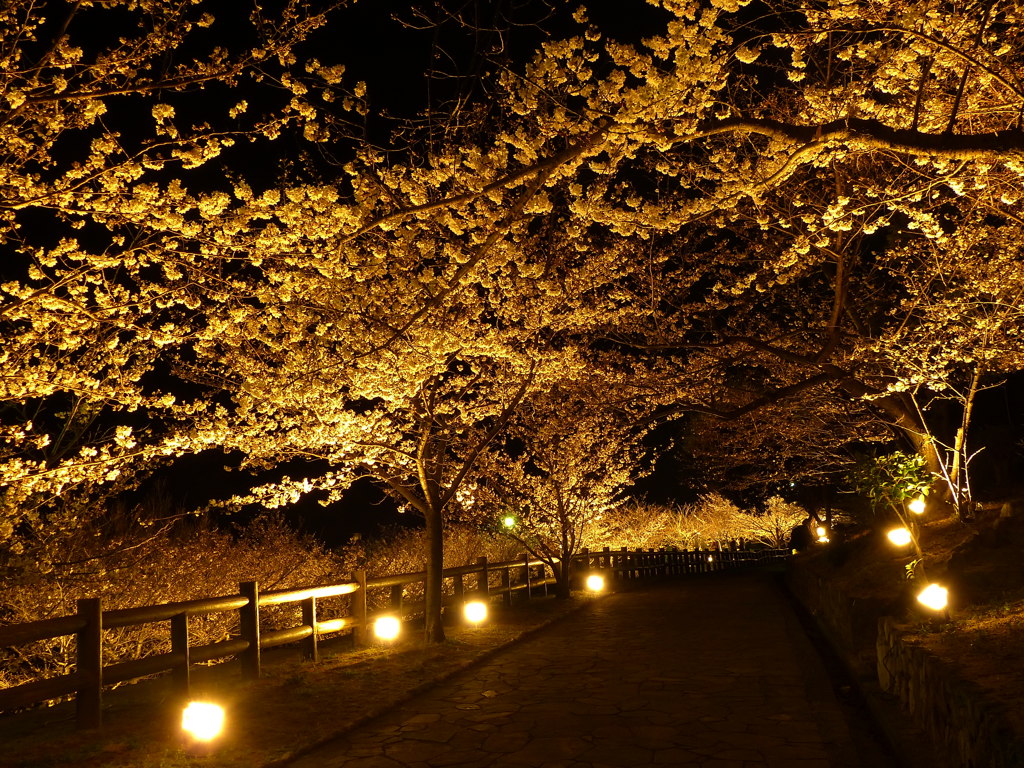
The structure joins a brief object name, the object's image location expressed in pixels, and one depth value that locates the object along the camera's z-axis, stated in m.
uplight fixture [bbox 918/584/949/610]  7.45
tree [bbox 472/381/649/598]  18.70
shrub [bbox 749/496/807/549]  43.16
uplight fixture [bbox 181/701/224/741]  5.89
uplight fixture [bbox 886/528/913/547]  10.62
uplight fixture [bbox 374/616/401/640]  11.04
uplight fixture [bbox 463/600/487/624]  13.15
